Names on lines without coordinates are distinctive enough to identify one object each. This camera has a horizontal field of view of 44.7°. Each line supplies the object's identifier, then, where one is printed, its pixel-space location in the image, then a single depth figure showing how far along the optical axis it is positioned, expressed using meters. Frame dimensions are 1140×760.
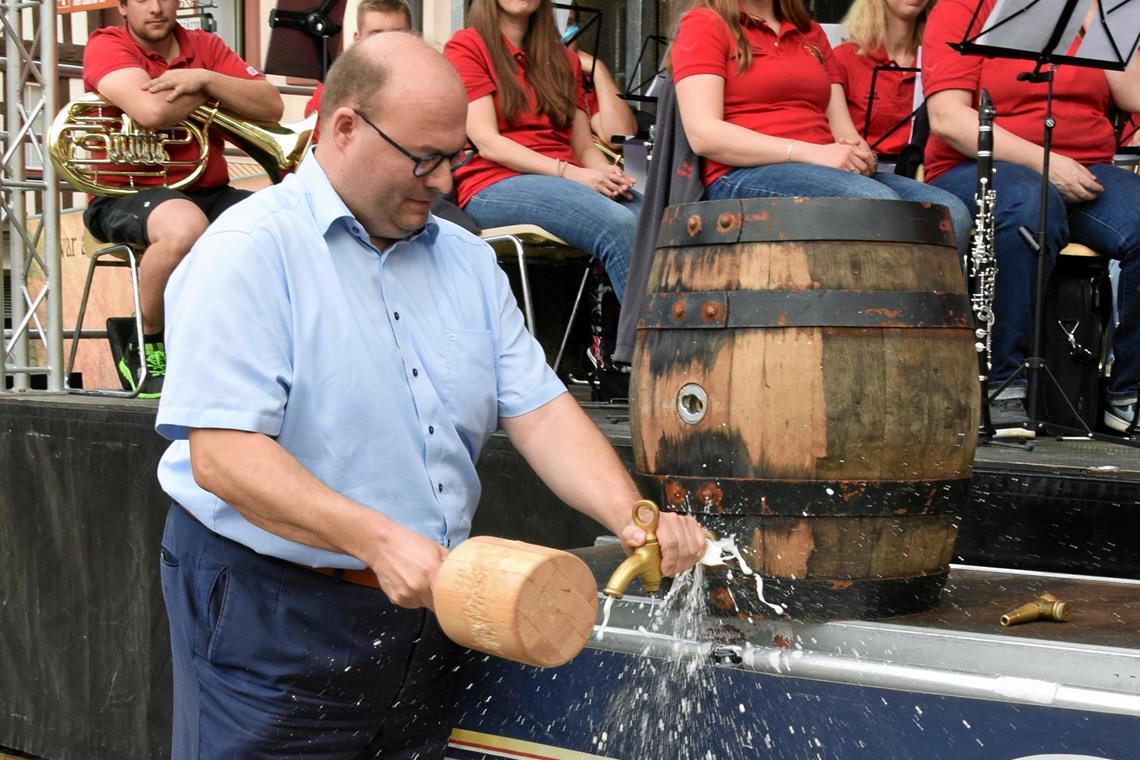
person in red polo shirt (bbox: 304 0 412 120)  4.79
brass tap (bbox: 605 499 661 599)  1.96
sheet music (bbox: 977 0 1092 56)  3.53
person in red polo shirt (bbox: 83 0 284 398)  4.61
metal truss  5.14
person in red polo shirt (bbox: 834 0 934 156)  5.18
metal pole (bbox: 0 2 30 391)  5.25
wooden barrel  2.25
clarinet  3.60
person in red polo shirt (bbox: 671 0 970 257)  3.47
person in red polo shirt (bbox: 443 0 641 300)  4.36
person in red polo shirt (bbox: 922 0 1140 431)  3.78
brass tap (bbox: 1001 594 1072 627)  2.18
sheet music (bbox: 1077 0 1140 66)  3.67
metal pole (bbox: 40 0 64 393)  5.12
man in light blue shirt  2.08
